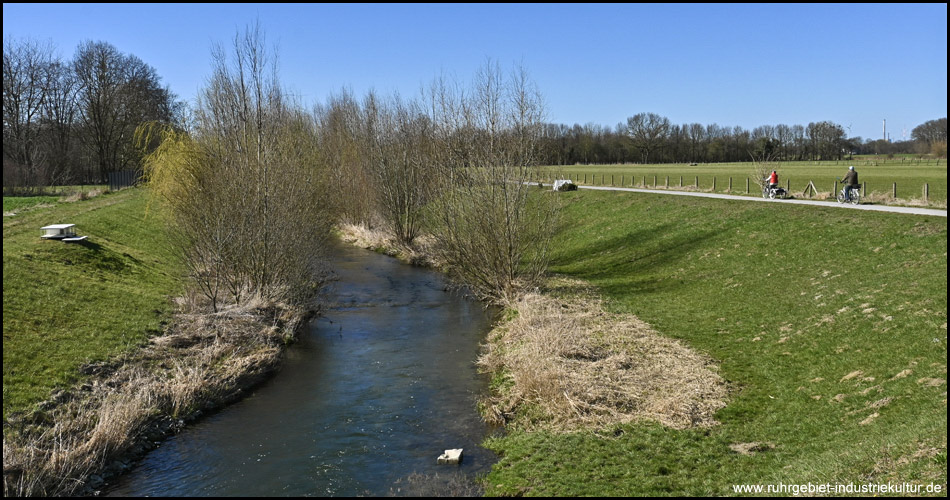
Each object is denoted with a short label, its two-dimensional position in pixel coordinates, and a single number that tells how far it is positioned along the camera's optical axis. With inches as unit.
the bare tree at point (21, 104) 2107.5
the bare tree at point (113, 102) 2315.5
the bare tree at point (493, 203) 852.0
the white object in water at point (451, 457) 438.6
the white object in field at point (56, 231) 886.4
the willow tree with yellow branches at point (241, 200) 791.1
